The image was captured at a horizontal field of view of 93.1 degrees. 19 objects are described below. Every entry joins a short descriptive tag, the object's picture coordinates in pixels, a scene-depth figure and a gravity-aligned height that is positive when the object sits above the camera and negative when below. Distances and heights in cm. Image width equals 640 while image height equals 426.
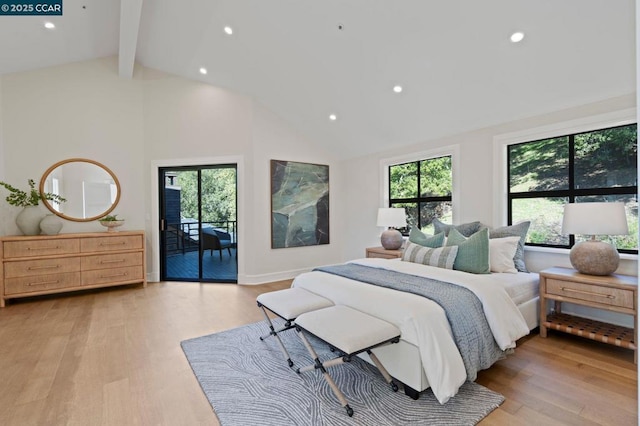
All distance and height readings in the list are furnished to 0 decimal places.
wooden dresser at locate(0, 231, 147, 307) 387 -68
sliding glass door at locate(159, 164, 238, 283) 514 -7
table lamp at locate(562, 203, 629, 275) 246 -17
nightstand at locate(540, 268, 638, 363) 234 -74
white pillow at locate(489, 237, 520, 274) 309 -46
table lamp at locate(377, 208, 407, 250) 451 -20
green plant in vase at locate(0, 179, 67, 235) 412 +12
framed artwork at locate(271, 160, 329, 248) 516 +13
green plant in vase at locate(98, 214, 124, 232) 460 -14
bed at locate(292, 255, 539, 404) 183 -74
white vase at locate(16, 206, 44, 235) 414 -9
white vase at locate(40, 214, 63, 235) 419 -16
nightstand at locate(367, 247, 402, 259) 426 -61
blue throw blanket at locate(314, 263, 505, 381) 197 -74
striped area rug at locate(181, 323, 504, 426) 175 -120
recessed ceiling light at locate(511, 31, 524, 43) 254 +147
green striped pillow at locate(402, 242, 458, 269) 302 -47
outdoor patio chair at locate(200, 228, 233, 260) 518 -49
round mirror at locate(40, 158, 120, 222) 448 +38
